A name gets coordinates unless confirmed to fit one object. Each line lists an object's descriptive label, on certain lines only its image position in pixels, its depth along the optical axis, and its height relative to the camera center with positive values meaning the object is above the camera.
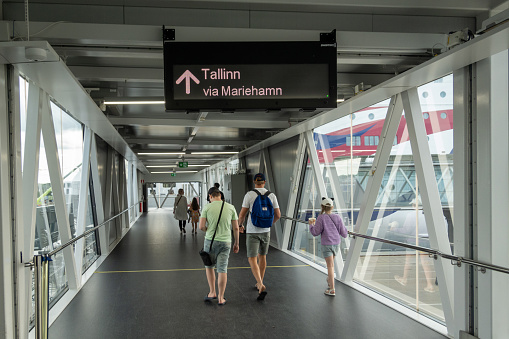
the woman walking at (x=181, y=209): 14.65 -1.49
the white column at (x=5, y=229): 3.53 -0.50
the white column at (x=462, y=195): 4.14 -0.32
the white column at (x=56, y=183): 5.45 -0.22
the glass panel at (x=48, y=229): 5.57 -0.84
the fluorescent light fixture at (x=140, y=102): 6.41 +0.92
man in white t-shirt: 5.72 -0.93
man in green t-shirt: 5.41 -0.85
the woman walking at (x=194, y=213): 14.52 -1.60
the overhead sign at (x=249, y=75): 3.61 +0.73
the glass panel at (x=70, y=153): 6.95 +0.22
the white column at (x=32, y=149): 4.48 +0.18
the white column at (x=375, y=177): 5.70 -0.20
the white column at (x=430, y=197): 4.57 -0.38
